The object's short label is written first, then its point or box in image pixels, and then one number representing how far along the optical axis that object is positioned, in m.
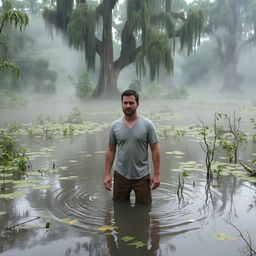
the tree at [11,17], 4.91
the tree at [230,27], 36.28
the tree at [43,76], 31.25
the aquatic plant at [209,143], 5.35
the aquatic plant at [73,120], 14.11
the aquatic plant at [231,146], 6.43
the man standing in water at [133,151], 3.94
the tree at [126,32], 21.11
